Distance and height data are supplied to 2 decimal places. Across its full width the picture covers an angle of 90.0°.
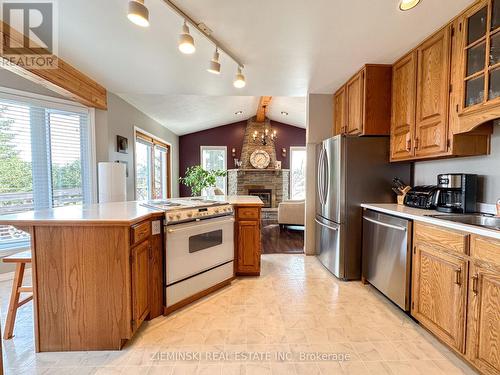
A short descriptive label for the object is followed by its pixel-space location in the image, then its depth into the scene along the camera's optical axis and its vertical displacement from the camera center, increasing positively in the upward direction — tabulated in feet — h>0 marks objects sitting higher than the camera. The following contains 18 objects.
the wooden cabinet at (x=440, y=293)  5.17 -2.61
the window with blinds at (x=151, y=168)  16.45 +0.86
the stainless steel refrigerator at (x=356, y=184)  9.12 -0.19
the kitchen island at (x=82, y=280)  5.43 -2.23
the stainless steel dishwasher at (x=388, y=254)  6.82 -2.31
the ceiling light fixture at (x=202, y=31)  5.89 +4.05
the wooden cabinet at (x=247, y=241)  9.47 -2.37
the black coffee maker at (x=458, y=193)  6.46 -0.36
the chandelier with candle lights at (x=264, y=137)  25.64 +4.33
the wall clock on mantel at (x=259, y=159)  25.57 +2.03
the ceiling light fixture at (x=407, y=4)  5.71 +4.06
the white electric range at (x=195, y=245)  7.04 -2.07
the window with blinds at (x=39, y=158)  9.14 +0.84
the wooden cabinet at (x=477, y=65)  5.33 +2.63
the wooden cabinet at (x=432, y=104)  6.35 +2.17
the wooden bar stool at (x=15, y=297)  6.00 -2.84
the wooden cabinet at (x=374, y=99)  8.93 +2.87
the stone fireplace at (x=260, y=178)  25.26 +0.09
